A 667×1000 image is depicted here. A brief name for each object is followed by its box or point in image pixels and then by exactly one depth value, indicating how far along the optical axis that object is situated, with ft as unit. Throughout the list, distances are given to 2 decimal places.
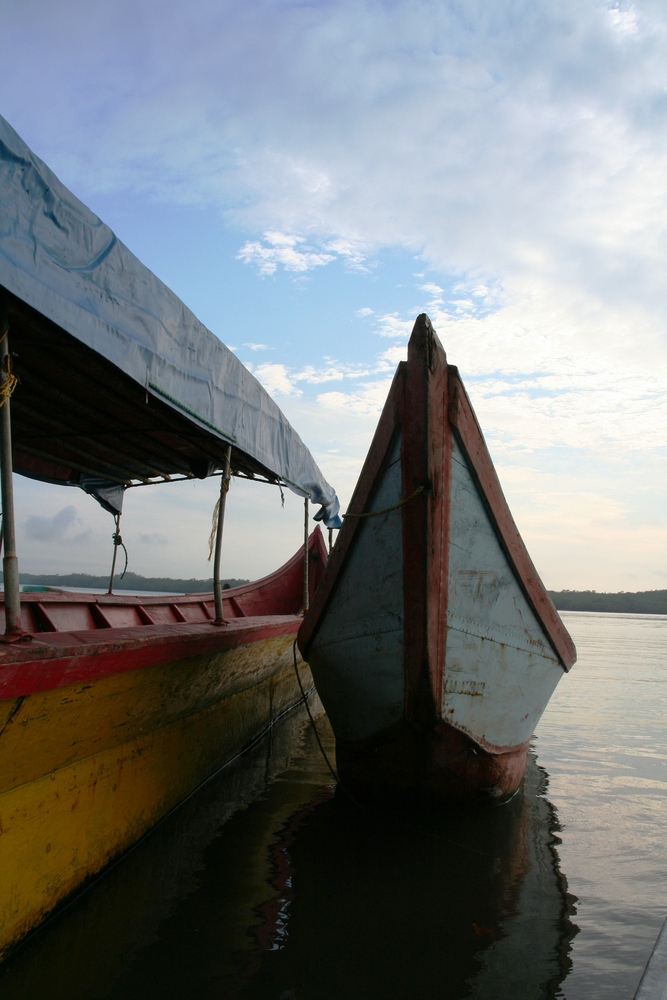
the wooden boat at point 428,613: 13.08
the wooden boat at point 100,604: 8.67
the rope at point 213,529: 16.65
